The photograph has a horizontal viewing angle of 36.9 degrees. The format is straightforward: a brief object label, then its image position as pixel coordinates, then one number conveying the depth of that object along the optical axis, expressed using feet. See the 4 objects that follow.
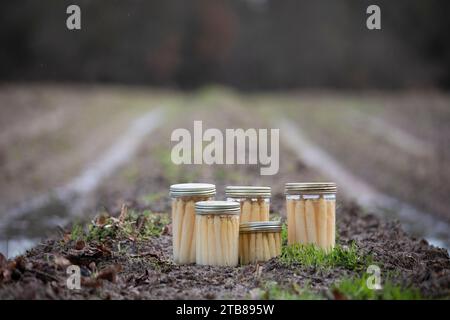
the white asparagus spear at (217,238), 25.40
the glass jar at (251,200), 27.66
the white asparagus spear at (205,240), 25.55
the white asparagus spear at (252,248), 26.05
